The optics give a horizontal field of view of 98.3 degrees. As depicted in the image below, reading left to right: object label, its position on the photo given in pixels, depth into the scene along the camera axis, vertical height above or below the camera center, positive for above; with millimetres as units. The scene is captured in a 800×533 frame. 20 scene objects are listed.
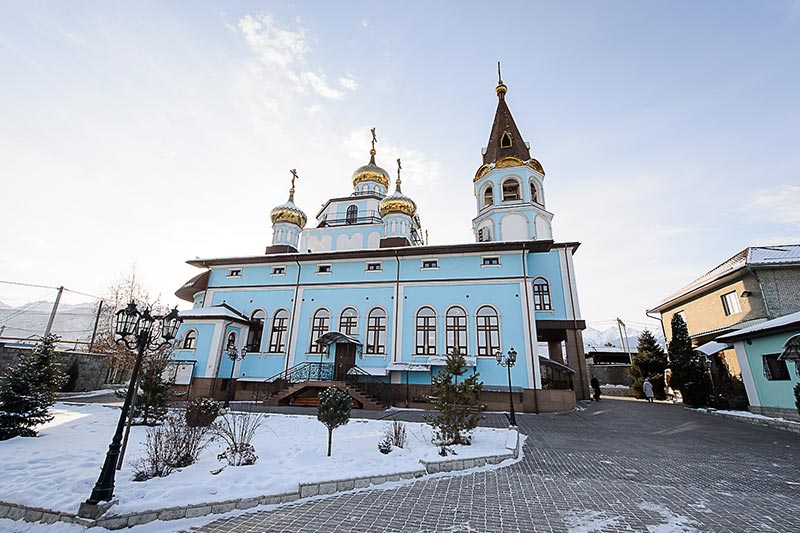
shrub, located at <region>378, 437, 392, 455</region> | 7823 -1558
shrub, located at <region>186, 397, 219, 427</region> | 7887 -958
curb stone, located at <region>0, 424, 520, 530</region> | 4375 -1835
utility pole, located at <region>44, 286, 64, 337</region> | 23772 +3357
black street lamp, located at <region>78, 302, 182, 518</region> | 4539 +462
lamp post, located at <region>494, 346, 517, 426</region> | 11459 +778
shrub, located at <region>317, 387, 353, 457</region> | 7660 -764
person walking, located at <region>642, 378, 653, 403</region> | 21875 -340
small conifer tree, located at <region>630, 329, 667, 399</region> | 22484 +1231
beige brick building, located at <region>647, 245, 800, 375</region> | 16547 +4719
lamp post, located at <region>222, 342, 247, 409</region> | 15944 +714
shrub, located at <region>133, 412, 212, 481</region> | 5871 -1458
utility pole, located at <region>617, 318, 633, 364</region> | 40091 +4839
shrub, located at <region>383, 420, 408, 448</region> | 8297 -1425
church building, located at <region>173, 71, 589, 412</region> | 16578 +2893
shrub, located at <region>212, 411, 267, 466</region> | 6590 -1549
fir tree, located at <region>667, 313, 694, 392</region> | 18516 +1582
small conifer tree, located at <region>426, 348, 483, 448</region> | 8398 -723
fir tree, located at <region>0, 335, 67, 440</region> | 8156 -650
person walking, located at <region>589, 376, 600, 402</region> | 22453 -420
